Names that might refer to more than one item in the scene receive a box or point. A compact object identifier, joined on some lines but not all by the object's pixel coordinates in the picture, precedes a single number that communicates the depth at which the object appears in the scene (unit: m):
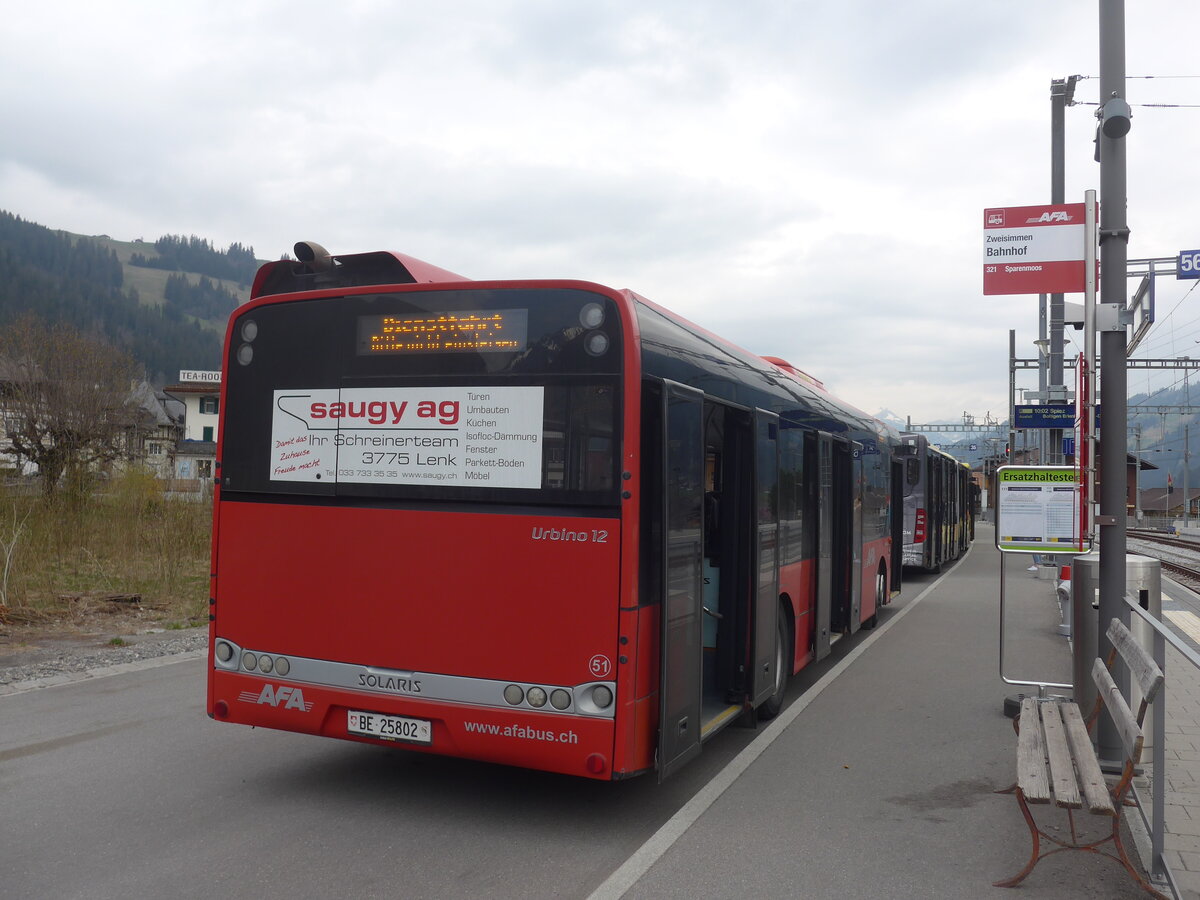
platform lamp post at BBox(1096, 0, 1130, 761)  6.72
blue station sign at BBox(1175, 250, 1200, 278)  12.05
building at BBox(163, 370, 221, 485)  97.75
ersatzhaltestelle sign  8.21
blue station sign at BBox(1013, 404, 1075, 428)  19.16
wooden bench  4.47
